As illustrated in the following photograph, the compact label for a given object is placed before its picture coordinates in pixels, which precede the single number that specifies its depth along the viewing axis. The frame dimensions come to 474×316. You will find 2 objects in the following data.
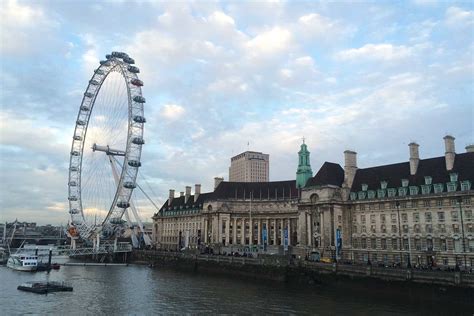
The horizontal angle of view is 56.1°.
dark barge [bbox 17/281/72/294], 55.17
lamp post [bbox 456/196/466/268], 63.47
